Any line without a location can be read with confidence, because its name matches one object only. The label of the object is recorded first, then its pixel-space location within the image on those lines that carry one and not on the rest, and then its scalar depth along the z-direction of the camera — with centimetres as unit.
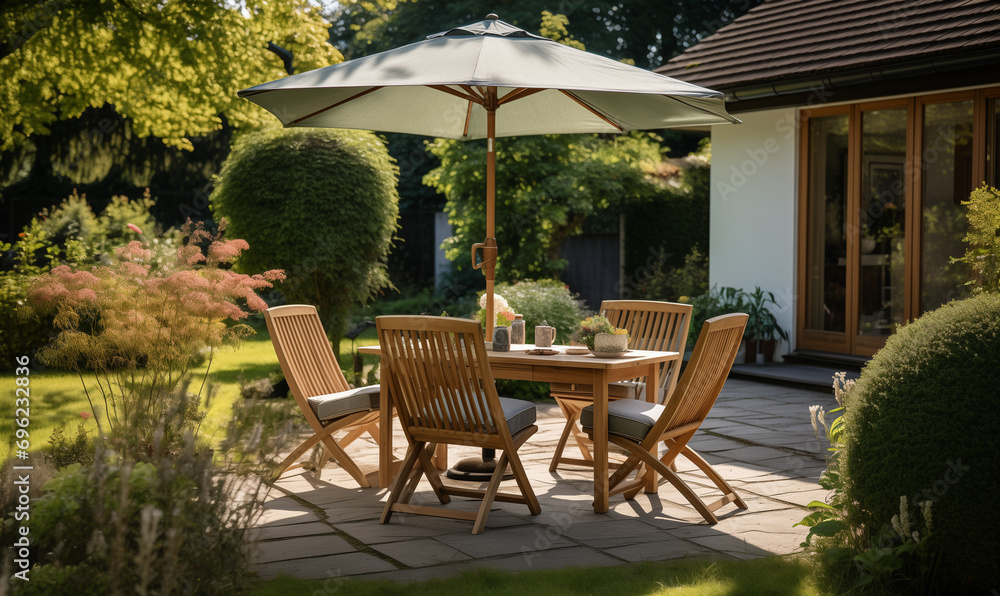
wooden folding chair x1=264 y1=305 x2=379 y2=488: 507
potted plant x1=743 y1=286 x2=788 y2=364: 952
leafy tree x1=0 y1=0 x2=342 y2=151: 972
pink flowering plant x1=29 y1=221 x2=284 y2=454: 534
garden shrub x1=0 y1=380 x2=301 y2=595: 233
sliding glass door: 809
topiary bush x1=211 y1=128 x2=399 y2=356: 814
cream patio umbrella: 436
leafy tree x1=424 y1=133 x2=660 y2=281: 1312
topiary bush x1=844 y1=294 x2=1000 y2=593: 308
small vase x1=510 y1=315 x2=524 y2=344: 551
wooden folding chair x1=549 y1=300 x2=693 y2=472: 543
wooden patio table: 452
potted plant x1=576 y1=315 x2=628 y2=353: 488
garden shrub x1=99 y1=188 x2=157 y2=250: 1294
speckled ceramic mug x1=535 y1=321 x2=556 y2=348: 518
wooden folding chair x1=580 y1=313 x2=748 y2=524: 432
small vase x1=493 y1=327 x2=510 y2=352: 511
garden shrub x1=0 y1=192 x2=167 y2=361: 910
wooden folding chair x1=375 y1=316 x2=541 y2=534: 414
